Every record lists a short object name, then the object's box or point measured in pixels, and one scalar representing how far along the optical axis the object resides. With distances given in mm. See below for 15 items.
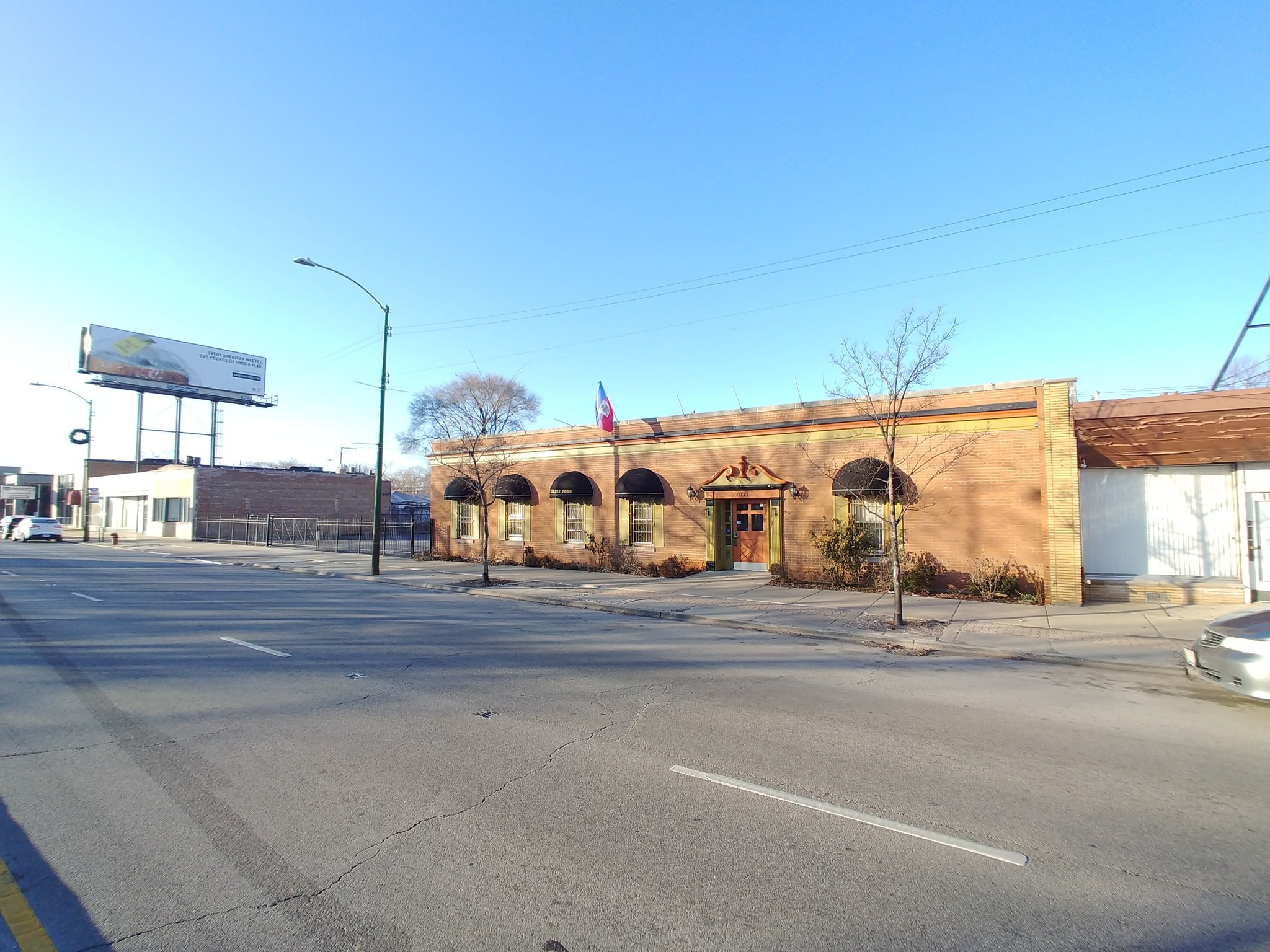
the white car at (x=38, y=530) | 45781
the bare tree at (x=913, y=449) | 16688
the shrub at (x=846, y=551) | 17766
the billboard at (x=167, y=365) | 53656
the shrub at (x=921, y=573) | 16734
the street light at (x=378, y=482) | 22750
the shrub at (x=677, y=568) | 20922
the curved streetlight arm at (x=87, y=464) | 47719
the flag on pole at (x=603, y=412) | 22453
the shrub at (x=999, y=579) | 15742
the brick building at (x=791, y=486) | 15805
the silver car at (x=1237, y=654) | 7160
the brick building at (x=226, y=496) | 47031
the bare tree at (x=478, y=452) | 21191
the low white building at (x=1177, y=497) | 13984
